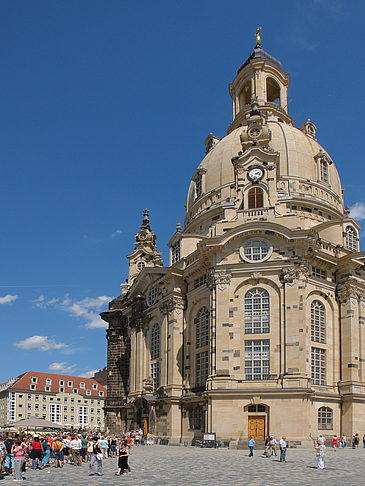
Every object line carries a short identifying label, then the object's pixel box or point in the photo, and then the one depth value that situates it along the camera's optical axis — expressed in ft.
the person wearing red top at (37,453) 98.99
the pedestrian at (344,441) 159.61
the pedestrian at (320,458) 96.17
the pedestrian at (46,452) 106.57
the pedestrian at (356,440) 158.34
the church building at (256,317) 157.58
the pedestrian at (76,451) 106.42
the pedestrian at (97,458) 88.07
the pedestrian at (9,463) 93.15
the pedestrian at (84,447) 109.91
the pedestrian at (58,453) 103.30
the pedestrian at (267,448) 121.11
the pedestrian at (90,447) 102.62
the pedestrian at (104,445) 104.62
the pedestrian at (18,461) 80.18
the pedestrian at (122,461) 86.79
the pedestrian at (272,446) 126.30
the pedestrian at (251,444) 123.44
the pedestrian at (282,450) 108.78
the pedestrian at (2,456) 88.69
